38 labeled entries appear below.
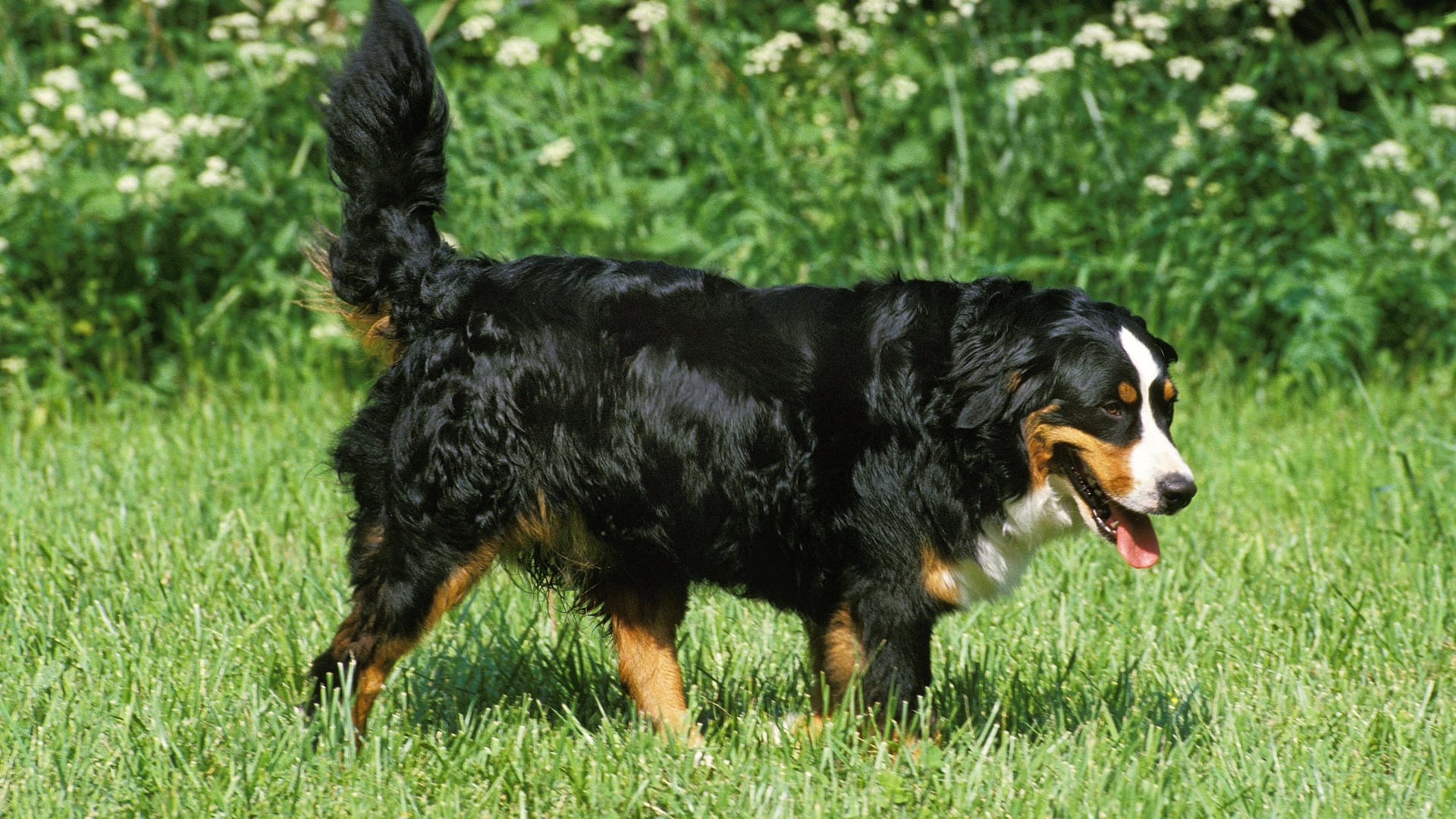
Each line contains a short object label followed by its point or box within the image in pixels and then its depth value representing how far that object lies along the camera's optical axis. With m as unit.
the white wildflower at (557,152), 12.92
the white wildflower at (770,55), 13.81
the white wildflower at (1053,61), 13.20
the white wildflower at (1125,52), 13.09
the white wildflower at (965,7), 13.46
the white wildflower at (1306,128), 13.33
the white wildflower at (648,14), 13.56
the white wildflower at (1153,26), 13.50
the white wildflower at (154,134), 12.59
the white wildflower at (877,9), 13.66
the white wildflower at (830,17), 13.88
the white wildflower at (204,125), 12.84
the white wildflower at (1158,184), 13.40
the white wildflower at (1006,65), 13.50
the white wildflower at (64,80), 12.70
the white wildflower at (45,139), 12.52
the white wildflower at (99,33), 13.12
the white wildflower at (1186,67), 13.12
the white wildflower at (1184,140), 13.55
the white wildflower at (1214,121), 13.67
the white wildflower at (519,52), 13.33
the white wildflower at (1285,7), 13.45
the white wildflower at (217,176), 12.55
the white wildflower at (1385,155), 13.22
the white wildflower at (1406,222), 13.10
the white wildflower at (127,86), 12.93
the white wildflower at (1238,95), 13.23
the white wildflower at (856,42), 13.97
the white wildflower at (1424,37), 13.43
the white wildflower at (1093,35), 13.41
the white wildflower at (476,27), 13.45
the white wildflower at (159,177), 12.34
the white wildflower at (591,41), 13.42
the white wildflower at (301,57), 13.27
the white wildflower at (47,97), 12.55
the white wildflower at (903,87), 13.73
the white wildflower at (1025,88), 13.18
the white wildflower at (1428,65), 13.39
